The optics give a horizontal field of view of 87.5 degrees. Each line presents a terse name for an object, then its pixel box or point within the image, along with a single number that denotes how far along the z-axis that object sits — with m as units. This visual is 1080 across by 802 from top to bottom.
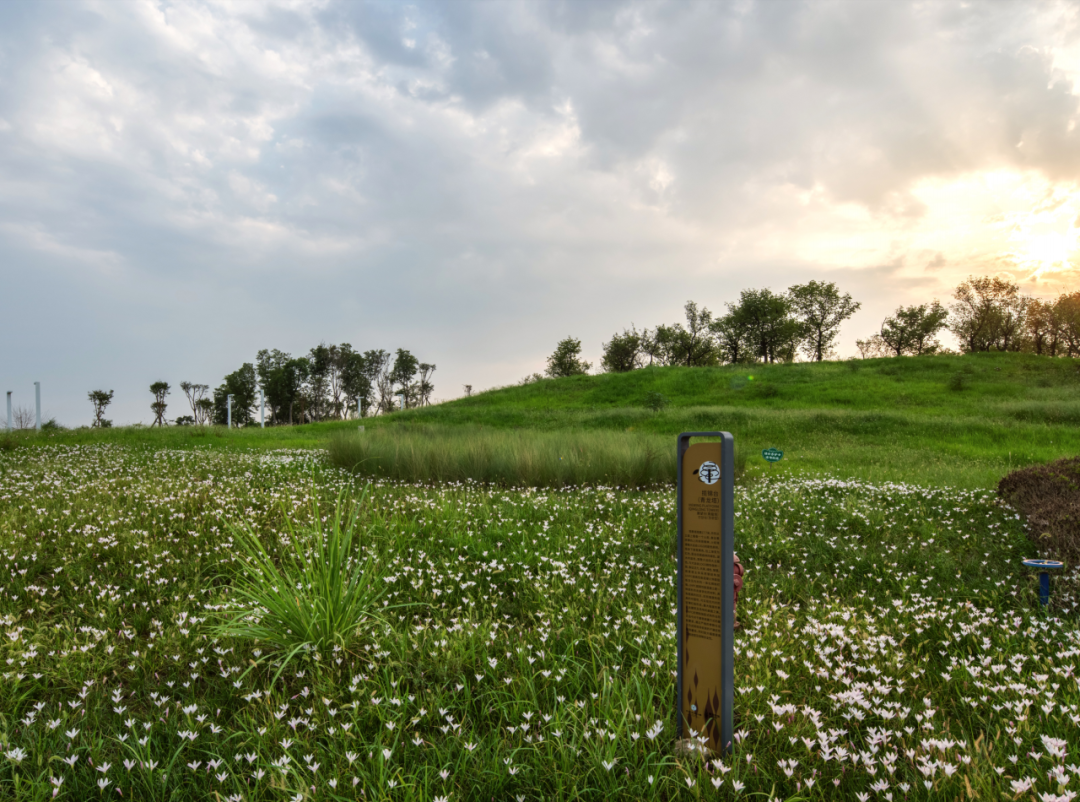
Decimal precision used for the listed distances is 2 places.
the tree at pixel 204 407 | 70.06
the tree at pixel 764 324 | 59.84
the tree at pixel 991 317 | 59.03
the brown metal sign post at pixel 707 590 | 2.69
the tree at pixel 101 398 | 64.62
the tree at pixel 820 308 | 65.12
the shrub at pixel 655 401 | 28.98
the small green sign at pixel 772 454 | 7.35
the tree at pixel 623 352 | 73.62
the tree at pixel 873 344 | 69.29
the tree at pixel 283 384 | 76.56
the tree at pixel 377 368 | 79.44
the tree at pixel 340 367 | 76.62
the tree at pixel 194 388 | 67.94
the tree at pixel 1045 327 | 58.91
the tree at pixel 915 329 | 62.53
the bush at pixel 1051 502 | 6.74
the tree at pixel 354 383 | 77.25
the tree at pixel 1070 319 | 54.84
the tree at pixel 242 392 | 80.12
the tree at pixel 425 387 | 79.12
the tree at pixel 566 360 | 74.81
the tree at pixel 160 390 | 71.62
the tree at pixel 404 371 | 79.69
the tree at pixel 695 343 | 70.69
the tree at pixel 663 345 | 71.88
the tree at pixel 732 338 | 62.94
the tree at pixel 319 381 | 76.63
